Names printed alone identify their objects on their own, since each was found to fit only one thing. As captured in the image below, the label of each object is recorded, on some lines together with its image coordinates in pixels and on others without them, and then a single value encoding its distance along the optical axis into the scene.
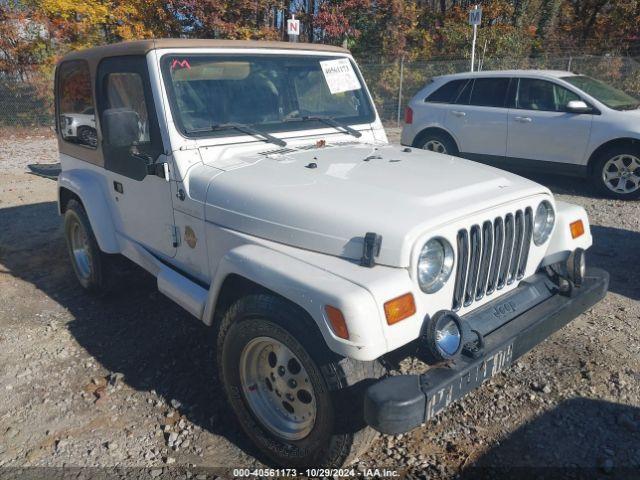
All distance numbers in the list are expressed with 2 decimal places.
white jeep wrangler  2.32
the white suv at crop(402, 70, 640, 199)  7.38
